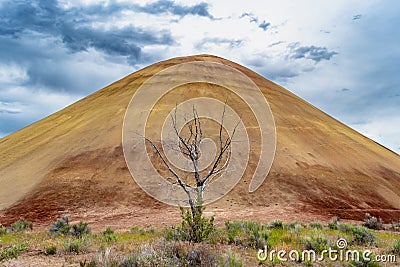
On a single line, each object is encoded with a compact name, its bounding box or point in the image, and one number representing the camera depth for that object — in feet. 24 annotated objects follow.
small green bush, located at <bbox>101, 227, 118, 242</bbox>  34.68
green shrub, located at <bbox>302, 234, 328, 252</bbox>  26.94
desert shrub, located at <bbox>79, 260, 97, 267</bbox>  20.54
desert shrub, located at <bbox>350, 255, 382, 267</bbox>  22.07
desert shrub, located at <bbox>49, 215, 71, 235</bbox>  41.81
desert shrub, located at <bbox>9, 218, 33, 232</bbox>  50.19
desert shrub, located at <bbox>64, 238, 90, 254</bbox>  27.99
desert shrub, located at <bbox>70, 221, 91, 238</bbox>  41.63
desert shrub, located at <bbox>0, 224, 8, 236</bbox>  45.16
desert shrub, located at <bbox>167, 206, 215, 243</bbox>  29.27
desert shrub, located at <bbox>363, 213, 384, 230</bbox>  52.28
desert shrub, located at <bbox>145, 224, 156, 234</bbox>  43.34
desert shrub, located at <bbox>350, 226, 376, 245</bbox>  32.22
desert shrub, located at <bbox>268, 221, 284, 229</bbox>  41.17
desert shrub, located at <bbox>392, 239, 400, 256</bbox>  26.86
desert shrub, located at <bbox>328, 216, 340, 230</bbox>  44.66
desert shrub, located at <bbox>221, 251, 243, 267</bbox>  20.52
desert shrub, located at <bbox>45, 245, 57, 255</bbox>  27.89
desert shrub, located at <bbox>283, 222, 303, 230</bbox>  41.56
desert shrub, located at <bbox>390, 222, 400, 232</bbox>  51.69
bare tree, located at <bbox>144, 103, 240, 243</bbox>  30.12
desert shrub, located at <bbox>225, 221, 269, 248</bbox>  28.17
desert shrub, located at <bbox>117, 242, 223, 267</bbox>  20.43
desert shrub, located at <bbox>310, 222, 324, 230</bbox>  46.31
